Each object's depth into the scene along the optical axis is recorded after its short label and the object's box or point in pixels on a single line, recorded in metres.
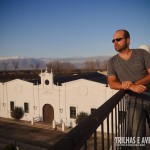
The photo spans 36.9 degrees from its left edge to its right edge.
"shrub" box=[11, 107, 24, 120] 30.89
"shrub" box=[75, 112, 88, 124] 25.42
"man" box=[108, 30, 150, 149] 3.52
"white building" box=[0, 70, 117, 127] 25.31
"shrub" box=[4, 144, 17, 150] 17.21
